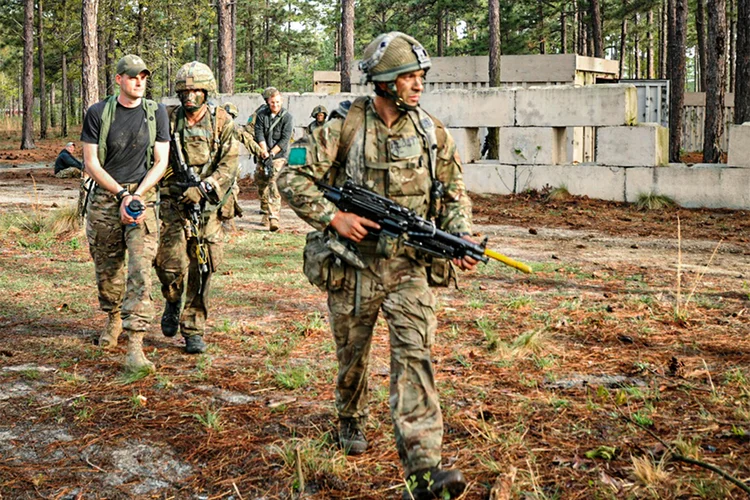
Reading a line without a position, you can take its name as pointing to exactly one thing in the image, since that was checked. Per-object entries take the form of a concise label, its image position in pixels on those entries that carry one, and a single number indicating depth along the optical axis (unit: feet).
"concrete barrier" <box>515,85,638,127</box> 51.52
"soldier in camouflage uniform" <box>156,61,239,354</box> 21.85
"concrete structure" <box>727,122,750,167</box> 47.47
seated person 63.47
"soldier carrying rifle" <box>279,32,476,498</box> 13.12
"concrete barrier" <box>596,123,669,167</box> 50.55
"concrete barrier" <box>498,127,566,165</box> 54.49
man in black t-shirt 19.95
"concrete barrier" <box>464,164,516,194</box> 56.39
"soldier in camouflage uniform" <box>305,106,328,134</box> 42.02
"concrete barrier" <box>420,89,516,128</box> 55.88
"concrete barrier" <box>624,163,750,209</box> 47.83
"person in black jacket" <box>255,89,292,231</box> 44.14
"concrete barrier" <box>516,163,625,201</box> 51.85
